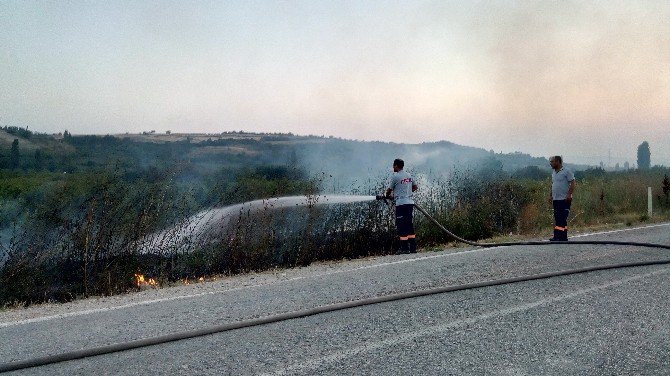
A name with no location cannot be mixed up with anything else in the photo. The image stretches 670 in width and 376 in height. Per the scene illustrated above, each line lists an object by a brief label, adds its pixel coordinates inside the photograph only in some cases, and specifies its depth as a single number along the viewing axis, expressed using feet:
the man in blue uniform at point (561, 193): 39.19
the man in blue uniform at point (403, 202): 37.76
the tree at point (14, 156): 128.40
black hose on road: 14.53
